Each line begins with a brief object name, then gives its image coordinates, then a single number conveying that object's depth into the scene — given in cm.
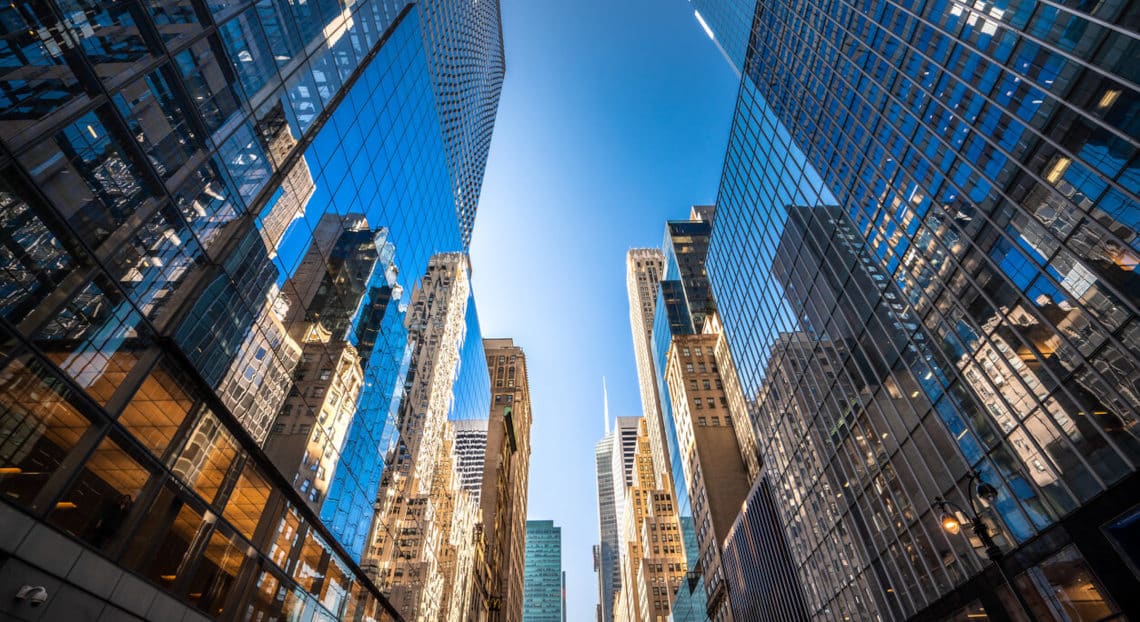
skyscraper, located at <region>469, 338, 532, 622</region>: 9119
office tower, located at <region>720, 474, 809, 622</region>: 4912
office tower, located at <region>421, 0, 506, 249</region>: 5666
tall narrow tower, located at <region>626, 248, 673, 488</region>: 13900
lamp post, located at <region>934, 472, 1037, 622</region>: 1427
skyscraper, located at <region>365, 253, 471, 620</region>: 3500
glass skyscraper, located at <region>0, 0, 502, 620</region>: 1145
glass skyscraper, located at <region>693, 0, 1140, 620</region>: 1733
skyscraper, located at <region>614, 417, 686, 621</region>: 12206
